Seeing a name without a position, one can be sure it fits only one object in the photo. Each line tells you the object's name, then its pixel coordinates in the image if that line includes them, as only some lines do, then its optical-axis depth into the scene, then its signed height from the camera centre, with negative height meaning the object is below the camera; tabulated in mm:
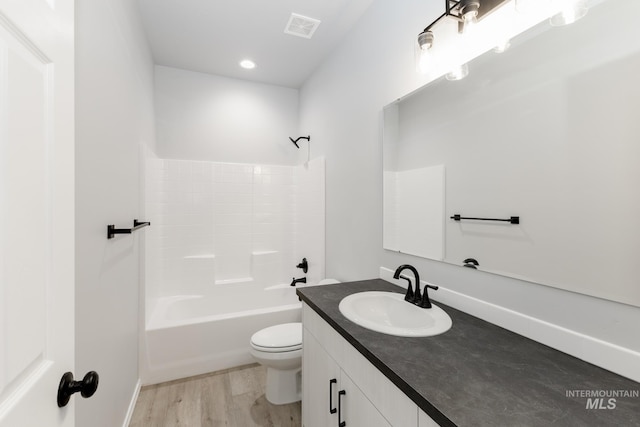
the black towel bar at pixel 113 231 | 1349 -90
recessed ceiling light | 2697 +1468
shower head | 3018 +831
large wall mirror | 785 +197
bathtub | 2152 -1000
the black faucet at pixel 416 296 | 1267 -390
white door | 429 +6
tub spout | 2949 -714
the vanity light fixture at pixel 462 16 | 1130 +829
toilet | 1820 -956
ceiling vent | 2066 +1443
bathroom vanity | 641 -450
